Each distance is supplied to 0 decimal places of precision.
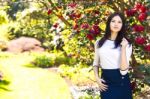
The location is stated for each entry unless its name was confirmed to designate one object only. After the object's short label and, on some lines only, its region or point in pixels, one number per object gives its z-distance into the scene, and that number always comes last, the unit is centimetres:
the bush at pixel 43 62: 2159
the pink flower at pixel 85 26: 782
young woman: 563
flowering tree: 733
